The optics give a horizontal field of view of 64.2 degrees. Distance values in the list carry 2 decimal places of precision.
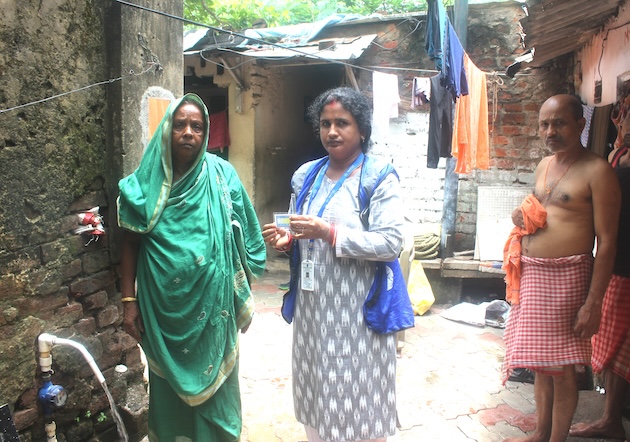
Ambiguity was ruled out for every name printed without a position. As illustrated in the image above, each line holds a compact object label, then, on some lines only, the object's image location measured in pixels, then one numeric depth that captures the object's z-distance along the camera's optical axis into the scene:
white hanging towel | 5.95
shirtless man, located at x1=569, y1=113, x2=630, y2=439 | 2.86
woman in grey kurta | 2.25
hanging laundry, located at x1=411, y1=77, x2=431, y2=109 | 5.73
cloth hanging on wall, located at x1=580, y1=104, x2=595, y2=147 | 4.57
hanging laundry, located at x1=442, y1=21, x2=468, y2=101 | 4.81
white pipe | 2.33
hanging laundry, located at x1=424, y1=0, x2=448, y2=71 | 4.55
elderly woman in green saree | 2.27
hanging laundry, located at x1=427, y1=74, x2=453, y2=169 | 5.43
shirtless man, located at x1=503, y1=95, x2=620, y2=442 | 2.50
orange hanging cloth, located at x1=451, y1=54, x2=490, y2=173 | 5.52
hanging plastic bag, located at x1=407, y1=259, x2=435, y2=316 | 5.75
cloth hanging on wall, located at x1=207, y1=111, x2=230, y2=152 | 7.53
